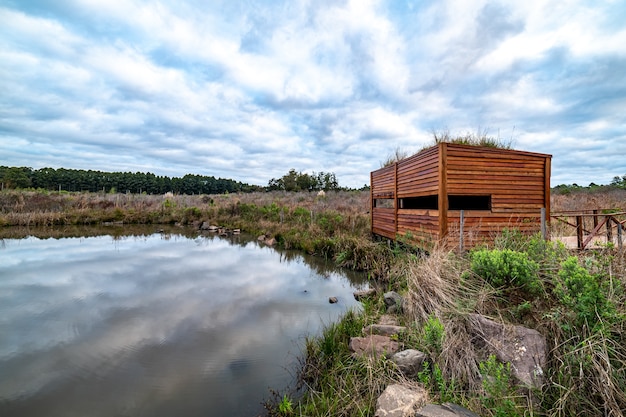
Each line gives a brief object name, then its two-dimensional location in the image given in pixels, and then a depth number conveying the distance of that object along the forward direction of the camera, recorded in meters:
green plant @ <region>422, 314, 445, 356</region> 3.41
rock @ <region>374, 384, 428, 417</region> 2.53
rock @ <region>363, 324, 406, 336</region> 4.26
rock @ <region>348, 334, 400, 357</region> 3.73
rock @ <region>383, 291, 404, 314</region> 5.42
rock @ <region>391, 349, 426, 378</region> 3.28
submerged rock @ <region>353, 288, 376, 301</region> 7.22
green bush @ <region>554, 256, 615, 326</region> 2.76
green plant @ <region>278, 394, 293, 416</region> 3.26
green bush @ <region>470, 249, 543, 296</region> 3.54
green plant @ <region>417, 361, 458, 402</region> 2.81
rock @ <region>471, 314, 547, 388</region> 2.79
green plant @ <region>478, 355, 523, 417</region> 2.46
